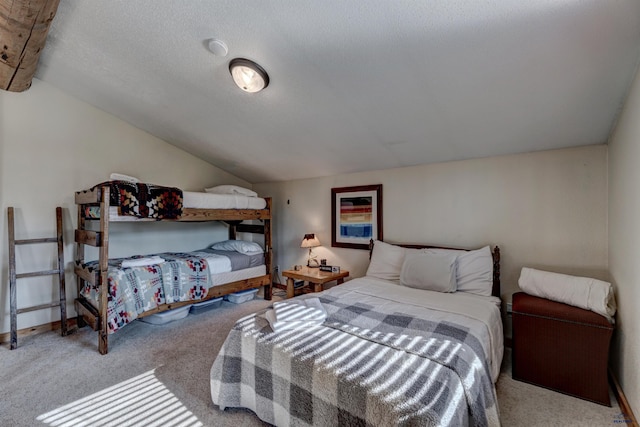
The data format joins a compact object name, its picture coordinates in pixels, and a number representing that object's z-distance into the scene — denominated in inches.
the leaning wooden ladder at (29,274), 104.4
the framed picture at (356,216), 141.6
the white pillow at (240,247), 157.5
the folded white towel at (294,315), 70.0
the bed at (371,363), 46.8
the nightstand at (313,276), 133.4
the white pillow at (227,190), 159.0
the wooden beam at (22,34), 68.0
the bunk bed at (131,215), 101.5
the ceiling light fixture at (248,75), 83.5
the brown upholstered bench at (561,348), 72.1
